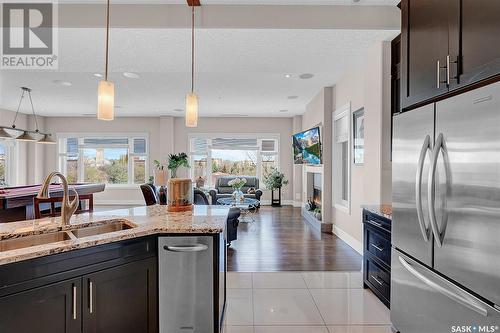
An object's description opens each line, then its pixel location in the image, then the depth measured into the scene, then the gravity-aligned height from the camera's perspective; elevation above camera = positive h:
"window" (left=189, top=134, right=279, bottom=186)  9.10 +0.38
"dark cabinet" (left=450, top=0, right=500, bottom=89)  1.23 +0.60
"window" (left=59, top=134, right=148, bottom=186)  9.04 +0.25
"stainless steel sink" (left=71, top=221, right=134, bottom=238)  1.94 -0.46
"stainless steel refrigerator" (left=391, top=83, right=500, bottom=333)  1.21 -0.24
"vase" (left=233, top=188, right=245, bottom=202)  6.19 -0.66
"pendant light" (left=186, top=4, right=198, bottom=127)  2.60 +0.55
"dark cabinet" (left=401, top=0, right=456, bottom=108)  1.55 +0.73
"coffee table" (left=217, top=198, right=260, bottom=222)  6.01 -0.81
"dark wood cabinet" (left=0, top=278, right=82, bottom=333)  1.32 -0.72
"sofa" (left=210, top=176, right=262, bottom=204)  8.02 -0.59
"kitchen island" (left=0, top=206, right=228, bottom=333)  1.38 -0.63
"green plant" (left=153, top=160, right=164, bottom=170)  8.35 +0.04
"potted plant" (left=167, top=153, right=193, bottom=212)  2.41 -0.25
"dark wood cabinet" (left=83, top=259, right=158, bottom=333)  1.58 -0.81
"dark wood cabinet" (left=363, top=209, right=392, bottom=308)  2.50 -0.84
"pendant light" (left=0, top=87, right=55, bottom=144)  5.07 +0.60
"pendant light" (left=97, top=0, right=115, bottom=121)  2.06 +0.49
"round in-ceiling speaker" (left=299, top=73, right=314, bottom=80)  4.75 +1.60
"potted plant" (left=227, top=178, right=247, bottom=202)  6.21 -0.54
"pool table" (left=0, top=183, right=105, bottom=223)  3.75 -0.53
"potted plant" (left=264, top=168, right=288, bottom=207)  8.55 -0.48
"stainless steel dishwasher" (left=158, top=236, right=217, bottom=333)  1.86 -0.79
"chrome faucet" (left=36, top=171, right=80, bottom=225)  1.83 -0.27
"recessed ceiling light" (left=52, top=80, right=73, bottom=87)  5.24 +1.59
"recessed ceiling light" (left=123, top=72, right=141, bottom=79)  4.76 +1.59
